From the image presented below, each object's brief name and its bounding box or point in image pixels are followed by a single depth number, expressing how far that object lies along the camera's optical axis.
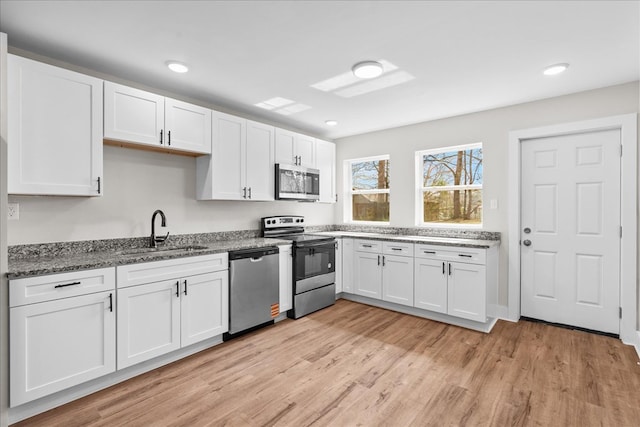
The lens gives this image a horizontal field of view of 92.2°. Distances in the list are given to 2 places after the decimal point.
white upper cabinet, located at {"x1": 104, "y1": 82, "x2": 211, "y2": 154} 2.47
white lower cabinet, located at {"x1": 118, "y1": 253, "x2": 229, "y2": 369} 2.25
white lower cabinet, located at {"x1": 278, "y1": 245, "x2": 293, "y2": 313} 3.45
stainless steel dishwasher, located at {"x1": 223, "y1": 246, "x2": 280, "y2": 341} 2.95
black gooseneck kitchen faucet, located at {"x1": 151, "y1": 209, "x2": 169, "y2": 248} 2.89
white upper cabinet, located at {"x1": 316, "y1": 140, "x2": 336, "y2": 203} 4.53
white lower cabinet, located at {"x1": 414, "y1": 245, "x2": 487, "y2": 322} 3.20
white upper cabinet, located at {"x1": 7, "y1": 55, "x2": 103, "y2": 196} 2.02
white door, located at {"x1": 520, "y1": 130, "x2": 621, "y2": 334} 3.04
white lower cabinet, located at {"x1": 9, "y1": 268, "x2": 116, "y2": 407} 1.82
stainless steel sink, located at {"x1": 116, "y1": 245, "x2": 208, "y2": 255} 2.65
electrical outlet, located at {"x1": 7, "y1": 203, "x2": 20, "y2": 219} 2.23
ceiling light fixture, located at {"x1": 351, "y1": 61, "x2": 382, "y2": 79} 2.51
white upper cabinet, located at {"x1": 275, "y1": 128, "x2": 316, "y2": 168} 3.91
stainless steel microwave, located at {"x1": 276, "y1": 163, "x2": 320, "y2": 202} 3.84
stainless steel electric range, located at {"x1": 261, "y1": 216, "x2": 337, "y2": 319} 3.59
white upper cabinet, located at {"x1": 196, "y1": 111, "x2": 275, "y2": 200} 3.22
